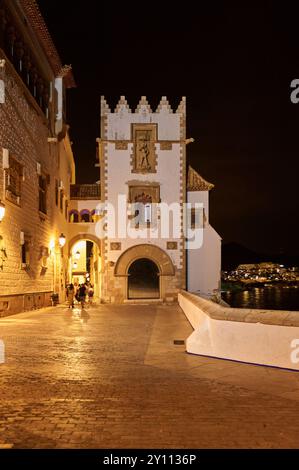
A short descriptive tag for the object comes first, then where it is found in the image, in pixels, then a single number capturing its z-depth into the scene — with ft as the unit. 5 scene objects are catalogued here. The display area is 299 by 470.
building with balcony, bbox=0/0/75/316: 62.90
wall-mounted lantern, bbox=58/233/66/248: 86.74
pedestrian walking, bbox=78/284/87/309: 82.38
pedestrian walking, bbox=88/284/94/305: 99.60
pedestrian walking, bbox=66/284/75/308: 82.58
